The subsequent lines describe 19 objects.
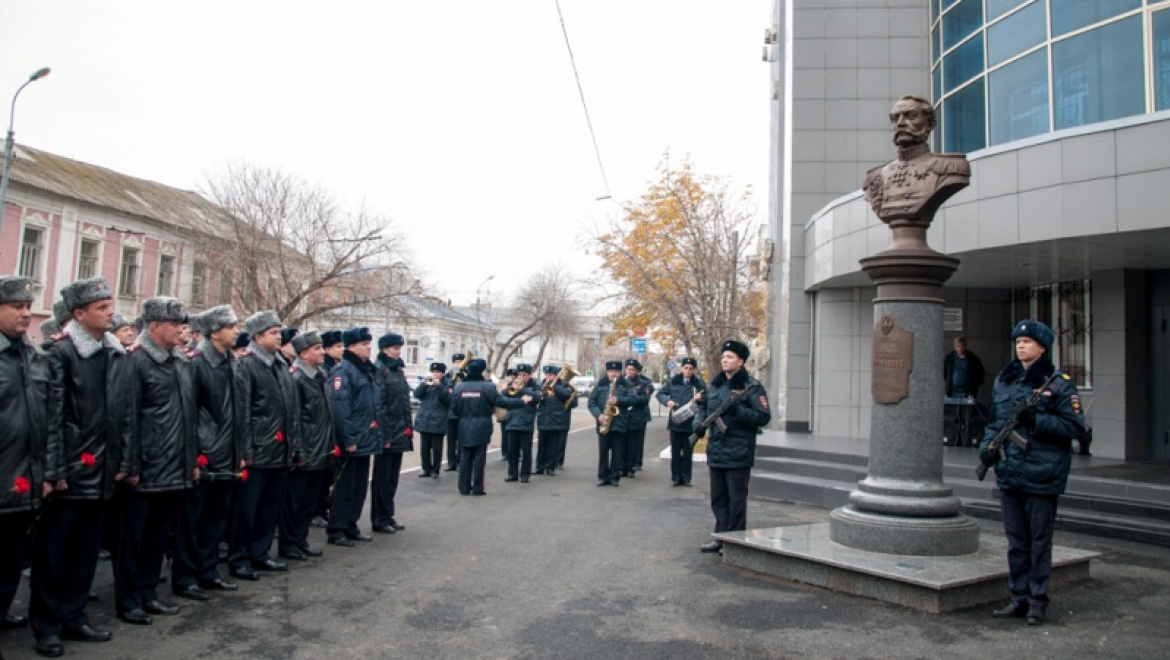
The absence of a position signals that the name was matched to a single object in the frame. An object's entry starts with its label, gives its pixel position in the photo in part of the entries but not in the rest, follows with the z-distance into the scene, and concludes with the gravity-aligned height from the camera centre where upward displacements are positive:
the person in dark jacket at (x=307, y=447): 7.35 -0.65
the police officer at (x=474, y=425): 11.45 -0.59
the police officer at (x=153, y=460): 5.36 -0.61
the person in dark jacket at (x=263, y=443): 6.70 -0.58
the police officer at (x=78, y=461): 4.80 -0.57
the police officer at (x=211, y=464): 6.04 -0.70
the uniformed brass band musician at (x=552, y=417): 14.41 -0.55
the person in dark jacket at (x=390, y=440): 8.73 -0.66
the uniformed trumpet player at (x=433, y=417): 13.34 -0.58
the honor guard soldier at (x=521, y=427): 13.26 -0.70
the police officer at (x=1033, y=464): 5.61 -0.42
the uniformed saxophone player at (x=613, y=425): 13.41 -0.61
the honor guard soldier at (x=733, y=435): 7.80 -0.40
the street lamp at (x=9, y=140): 20.62 +6.05
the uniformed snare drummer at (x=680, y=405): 13.44 -0.25
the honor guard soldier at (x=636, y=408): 14.41 -0.32
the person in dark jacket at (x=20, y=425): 4.42 -0.33
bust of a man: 7.23 +2.10
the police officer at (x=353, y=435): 8.02 -0.57
